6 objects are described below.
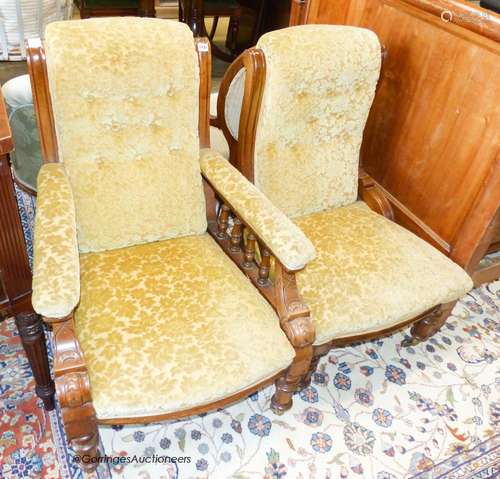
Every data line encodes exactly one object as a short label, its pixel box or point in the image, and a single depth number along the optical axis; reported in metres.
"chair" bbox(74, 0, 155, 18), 3.48
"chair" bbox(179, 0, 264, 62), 3.60
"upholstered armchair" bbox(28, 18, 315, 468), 1.17
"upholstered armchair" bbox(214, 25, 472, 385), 1.49
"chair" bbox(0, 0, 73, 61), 3.14
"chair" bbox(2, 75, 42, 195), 1.90
